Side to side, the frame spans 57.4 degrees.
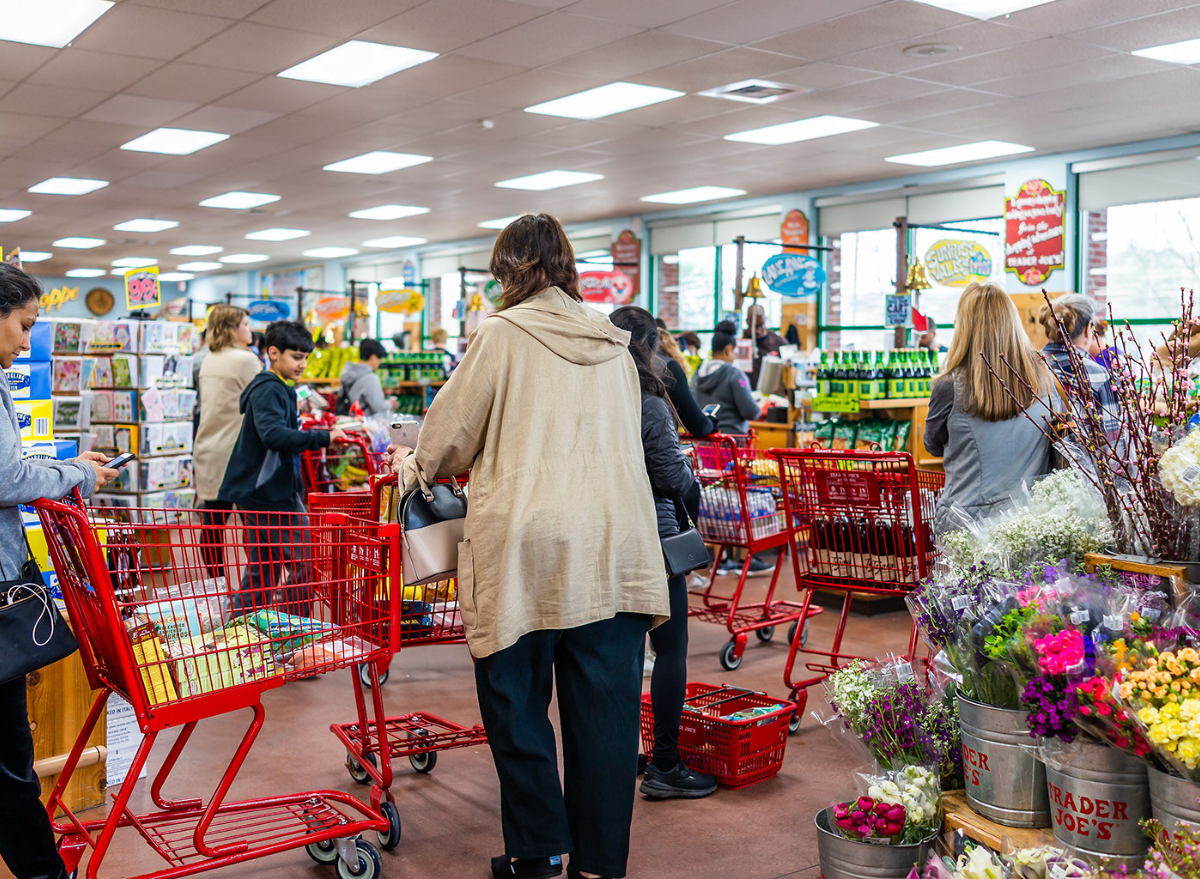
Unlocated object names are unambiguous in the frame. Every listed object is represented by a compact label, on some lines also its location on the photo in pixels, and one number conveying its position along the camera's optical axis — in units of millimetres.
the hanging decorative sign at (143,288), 6535
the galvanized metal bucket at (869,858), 2318
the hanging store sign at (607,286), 13062
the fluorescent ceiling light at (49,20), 5887
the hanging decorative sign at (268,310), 16391
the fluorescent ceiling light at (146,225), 14727
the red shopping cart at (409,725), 3004
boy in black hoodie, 4676
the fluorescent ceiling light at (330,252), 18375
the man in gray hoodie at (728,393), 7148
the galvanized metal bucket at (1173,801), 1672
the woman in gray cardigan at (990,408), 3518
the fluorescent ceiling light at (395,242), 16938
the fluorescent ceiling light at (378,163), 10055
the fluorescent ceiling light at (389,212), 13453
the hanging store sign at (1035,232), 10016
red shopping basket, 3523
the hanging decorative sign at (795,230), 12500
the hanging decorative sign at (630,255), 14438
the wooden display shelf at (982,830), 2047
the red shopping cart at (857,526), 4000
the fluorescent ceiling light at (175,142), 9016
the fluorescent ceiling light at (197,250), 17875
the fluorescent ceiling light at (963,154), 9664
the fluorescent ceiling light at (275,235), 15797
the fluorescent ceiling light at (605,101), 7643
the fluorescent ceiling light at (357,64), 6719
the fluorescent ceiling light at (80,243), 16719
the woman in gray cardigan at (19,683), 2430
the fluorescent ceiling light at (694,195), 12328
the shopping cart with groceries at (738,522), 4906
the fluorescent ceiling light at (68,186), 11445
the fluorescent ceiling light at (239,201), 12445
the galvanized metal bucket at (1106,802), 1858
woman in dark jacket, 3223
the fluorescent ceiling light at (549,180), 11094
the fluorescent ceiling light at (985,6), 5734
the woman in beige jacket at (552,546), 2508
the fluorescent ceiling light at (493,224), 14539
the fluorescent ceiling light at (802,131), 8695
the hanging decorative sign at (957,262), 9898
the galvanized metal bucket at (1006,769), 2100
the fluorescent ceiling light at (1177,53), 6625
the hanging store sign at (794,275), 10391
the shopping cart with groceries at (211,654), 2406
